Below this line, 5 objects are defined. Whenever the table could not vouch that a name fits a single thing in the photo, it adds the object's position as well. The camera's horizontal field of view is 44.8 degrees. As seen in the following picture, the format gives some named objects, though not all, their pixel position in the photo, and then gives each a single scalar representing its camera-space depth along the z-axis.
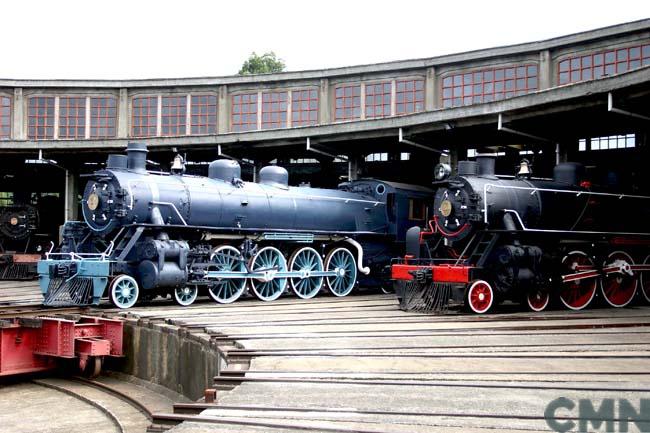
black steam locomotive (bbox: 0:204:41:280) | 24.69
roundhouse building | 17.81
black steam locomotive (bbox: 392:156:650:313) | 14.41
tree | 51.22
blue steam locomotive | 14.98
